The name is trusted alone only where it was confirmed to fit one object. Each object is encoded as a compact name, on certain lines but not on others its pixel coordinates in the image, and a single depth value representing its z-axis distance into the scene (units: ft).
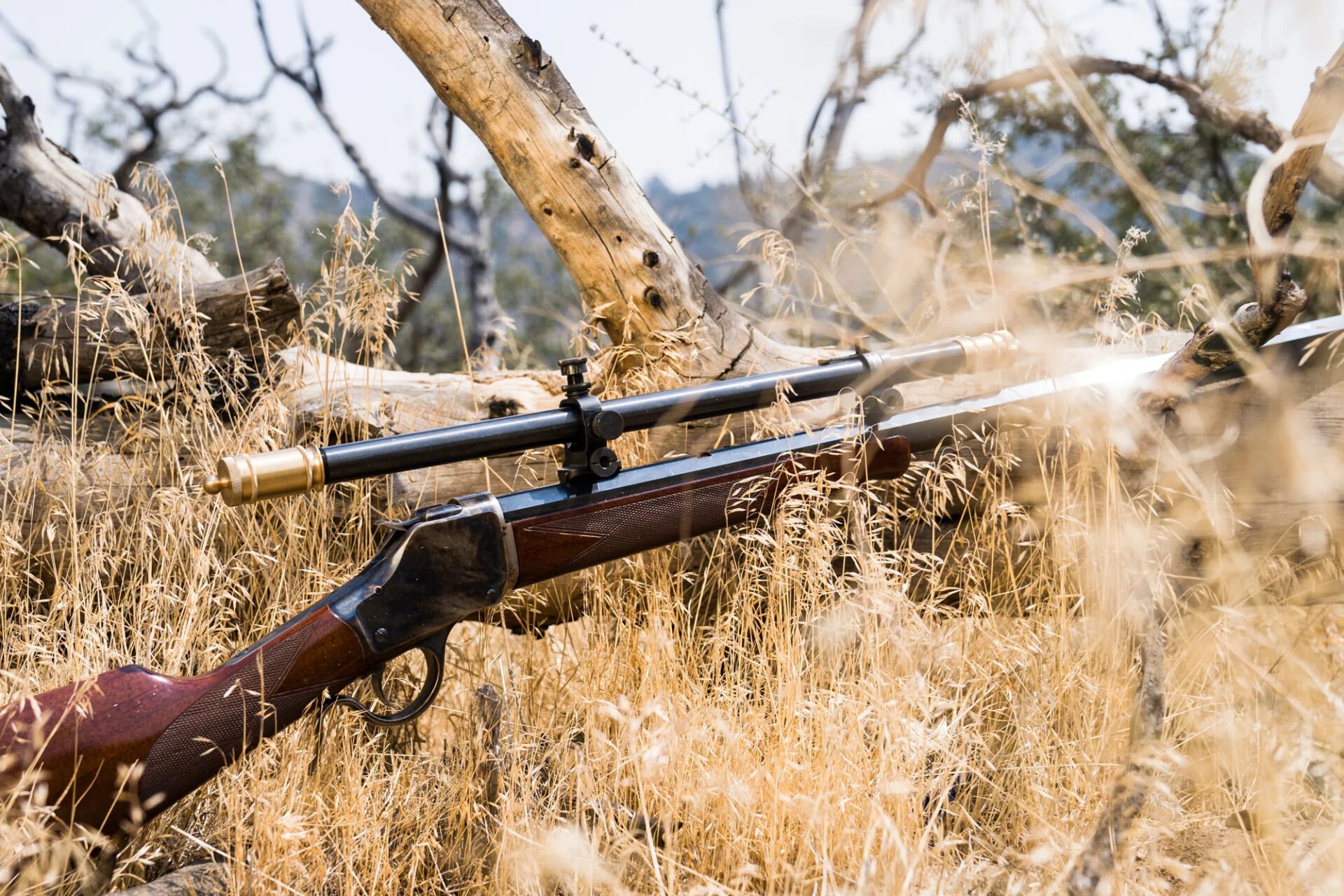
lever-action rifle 6.29
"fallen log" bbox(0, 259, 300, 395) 9.57
